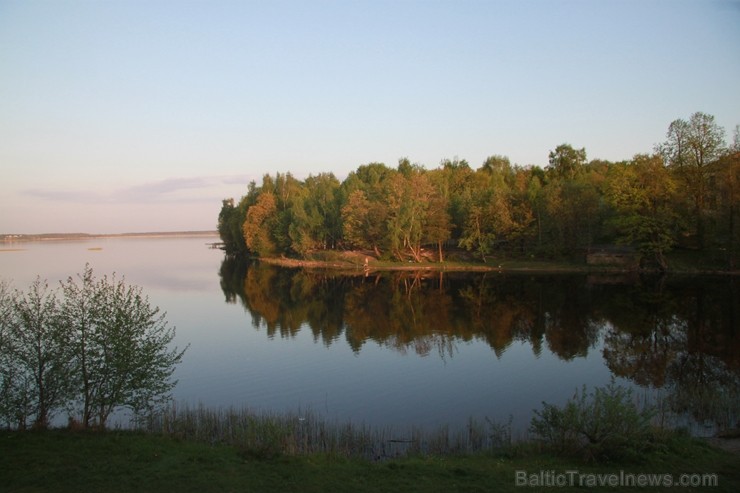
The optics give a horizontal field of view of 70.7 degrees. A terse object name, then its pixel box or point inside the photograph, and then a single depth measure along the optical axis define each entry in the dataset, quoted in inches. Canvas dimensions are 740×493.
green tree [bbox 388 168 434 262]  2785.4
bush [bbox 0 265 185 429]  575.2
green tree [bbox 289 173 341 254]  3339.1
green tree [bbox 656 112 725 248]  2316.7
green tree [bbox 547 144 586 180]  3961.6
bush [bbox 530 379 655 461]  463.5
